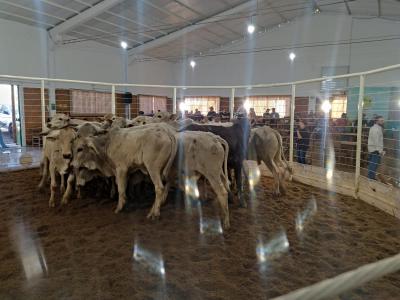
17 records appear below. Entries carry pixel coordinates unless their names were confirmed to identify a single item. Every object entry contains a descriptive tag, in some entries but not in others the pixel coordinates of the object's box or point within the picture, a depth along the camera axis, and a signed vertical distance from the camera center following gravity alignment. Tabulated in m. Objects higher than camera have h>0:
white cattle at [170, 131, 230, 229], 3.89 -0.55
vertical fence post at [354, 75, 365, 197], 5.04 -0.04
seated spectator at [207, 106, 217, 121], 8.37 +0.01
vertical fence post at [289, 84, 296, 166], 6.48 -0.17
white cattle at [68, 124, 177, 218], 4.03 -0.52
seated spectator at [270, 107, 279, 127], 10.25 +0.02
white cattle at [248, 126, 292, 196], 5.41 -0.58
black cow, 4.89 -0.37
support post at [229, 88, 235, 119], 7.70 +0.24
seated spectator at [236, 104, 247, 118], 6.61 +0.06
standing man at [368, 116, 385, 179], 6.25 -0.38
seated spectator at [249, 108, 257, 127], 9.81 +0.08
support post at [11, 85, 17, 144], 12.07 -0.14
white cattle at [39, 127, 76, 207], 4.48 -0.54
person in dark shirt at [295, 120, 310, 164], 7.87 -0.55
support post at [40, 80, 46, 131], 6.65 +0.13
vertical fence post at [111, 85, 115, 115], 7.49 +0.33
